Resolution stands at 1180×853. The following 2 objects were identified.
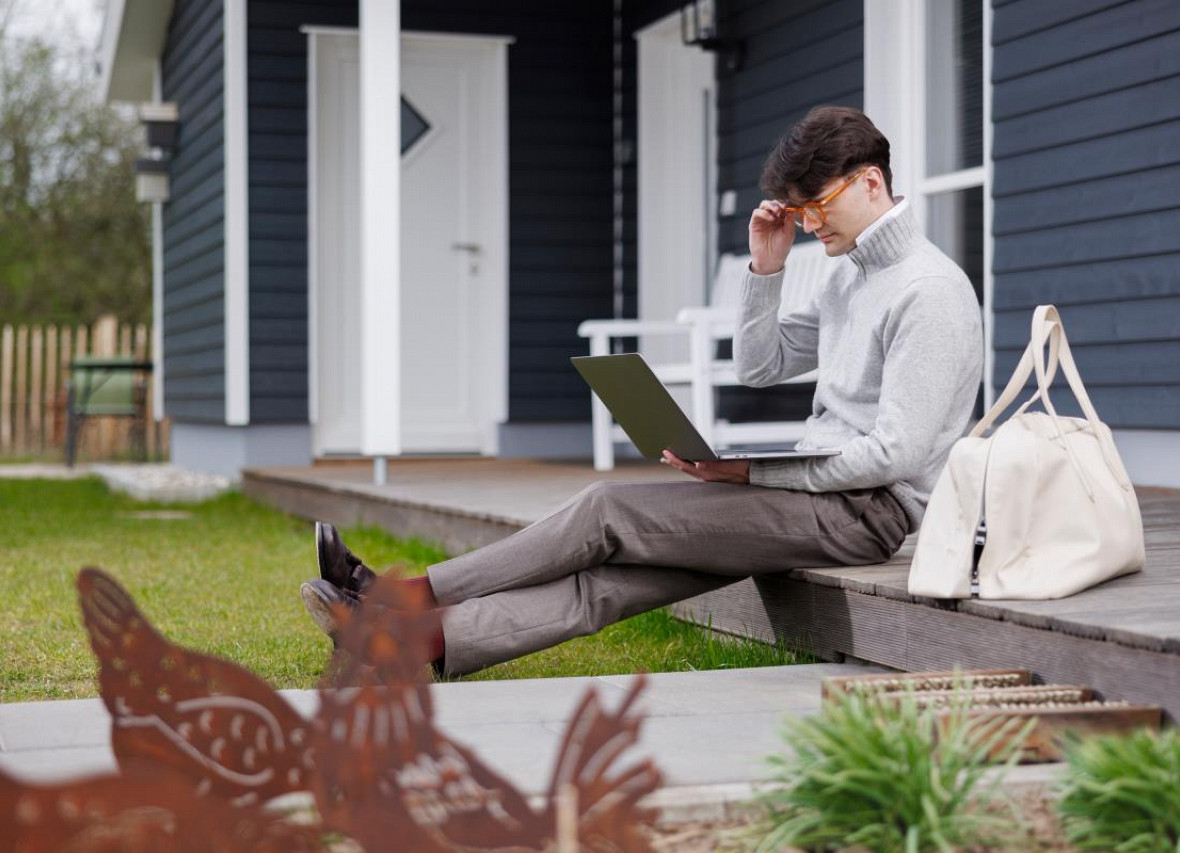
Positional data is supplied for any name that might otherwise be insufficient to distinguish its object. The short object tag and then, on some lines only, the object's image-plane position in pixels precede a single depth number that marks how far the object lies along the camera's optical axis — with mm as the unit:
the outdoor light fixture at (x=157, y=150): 9914
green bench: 11742
